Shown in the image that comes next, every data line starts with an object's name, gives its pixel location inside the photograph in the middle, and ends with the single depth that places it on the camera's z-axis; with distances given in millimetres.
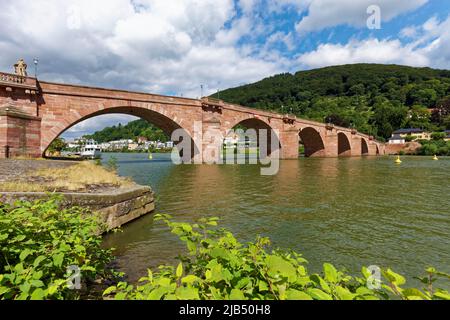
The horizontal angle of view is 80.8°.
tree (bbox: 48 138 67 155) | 35794
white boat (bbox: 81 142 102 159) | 62812
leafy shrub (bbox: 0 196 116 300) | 2065
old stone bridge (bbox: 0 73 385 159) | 19219
